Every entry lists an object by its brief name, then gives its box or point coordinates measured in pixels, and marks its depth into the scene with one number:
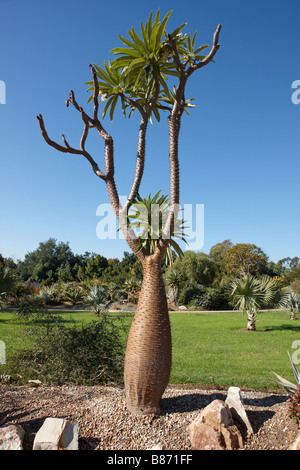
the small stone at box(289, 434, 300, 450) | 3.25
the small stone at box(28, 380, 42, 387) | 5.65
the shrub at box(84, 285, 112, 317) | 17.31
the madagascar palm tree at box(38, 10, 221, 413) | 4.05
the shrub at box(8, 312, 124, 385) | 5.63
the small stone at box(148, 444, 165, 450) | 3.28
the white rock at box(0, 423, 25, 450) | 3.13
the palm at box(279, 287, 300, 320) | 16.93
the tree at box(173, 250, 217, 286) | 31.98
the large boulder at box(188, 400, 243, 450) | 3.40
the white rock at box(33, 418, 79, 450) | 3.16
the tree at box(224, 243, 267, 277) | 36.94
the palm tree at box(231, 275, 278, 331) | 13.37
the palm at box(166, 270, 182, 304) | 24.38
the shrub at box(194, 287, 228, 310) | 23.40
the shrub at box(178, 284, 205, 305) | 25.22
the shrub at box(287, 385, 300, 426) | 3.71
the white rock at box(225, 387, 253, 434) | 3.75
